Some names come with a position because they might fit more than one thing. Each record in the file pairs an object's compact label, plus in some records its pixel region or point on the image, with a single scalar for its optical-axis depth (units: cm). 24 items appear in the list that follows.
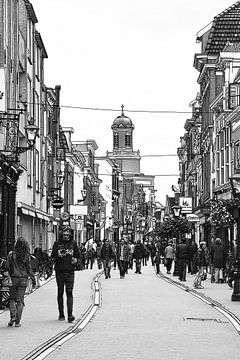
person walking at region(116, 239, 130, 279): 4147
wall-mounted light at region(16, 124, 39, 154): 2877
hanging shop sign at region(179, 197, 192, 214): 6222
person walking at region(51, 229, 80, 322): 1919
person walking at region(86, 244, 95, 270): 5877
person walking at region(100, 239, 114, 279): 4016
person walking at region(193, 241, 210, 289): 3247
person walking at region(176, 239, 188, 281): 3838
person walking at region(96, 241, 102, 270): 5802
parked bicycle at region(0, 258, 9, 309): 2118
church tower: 19288
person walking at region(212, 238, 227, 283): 3472
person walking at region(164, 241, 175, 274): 4671
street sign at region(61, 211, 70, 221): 5166
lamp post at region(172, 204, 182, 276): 5353
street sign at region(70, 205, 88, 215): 6372
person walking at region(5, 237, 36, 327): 1828
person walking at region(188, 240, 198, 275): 4197
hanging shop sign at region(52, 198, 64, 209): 4956
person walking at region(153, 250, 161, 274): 4888
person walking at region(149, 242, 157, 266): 6592
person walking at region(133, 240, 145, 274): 4788
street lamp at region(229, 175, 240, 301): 2469
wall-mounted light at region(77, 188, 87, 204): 8348
